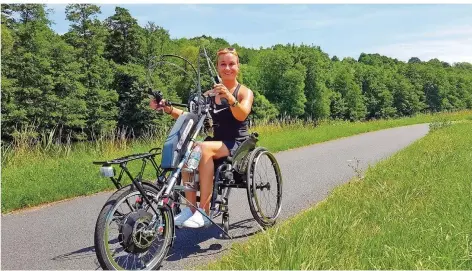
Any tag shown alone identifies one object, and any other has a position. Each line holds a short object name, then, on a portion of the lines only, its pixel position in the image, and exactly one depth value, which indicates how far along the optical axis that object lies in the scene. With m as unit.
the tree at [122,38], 46.06
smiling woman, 3.96
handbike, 3.22
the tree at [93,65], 40.31
